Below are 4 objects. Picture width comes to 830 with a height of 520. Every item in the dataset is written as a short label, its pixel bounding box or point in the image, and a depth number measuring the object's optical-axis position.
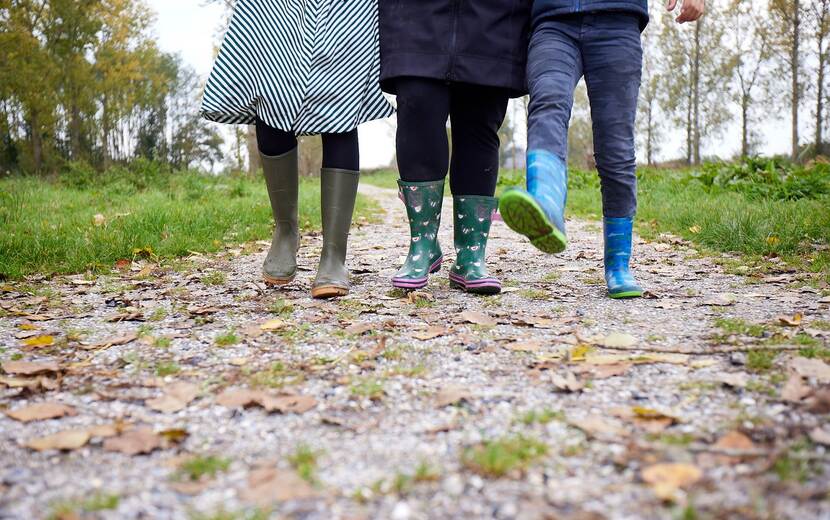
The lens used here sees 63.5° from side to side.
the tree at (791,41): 17.69
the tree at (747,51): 19.78
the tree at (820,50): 16.86
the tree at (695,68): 21.23
